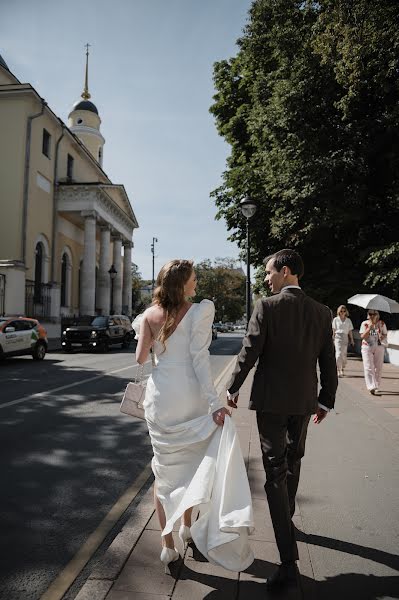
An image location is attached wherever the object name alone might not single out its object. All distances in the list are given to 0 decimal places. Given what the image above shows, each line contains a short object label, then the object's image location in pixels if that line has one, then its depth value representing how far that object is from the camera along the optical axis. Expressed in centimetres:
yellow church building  2845
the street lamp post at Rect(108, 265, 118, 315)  4247
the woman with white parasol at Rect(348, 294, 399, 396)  975
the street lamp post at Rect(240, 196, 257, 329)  1468
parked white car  1473
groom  282
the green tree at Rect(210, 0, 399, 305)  1434
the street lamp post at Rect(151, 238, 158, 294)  5749
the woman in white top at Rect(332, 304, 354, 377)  1259
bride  270
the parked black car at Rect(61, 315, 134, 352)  2112
